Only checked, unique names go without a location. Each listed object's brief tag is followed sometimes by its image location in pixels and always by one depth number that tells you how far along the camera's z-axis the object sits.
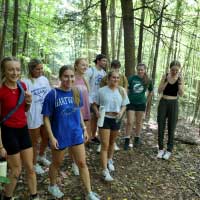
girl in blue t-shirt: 3.71
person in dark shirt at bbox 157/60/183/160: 5.87
